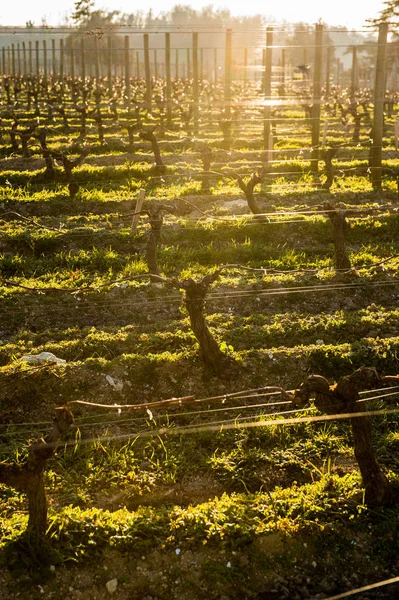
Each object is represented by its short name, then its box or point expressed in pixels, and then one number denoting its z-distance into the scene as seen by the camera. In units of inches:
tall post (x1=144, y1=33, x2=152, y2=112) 954.2
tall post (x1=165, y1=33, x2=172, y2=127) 1031.3
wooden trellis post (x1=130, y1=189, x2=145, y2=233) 444.1
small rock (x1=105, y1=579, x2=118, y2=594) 183.5
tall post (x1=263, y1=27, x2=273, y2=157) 703.7
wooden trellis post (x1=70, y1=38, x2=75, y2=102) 1195.5
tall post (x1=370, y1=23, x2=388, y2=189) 594.2
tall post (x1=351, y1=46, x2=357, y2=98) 1276.3
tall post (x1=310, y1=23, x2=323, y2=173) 709.9
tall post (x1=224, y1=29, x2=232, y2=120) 844.6
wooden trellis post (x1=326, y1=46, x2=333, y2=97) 1346.0
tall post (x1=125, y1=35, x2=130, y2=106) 1068.3
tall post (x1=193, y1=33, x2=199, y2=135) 904.9
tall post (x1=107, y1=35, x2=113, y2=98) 1239.6
